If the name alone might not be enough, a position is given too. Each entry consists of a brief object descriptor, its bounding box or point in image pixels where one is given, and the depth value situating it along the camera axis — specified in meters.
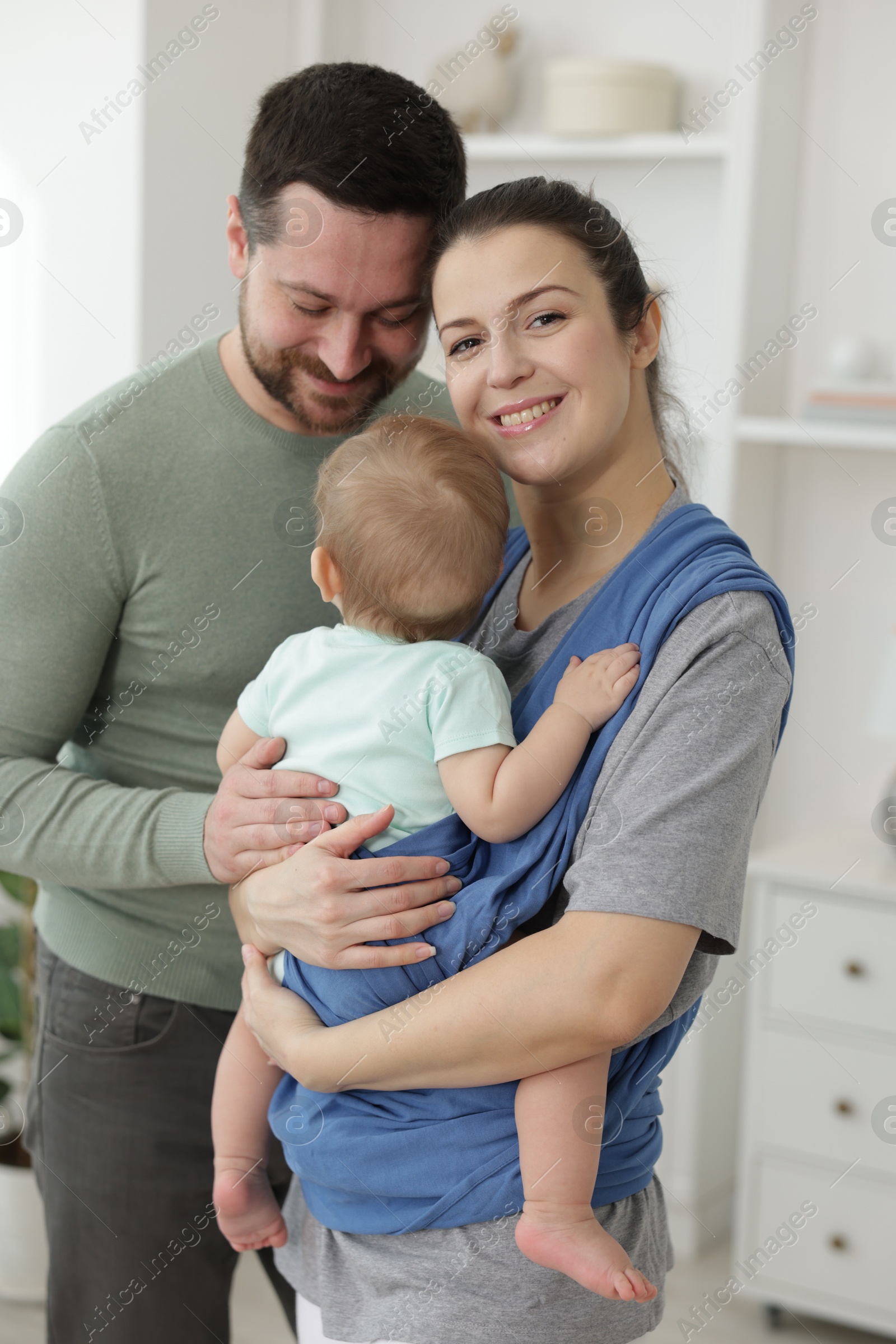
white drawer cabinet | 2.39
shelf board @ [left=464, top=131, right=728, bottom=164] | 2.58
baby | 1.01
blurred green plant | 2.52
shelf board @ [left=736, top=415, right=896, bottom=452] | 2.45
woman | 0.97
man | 1.31
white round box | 2.61
